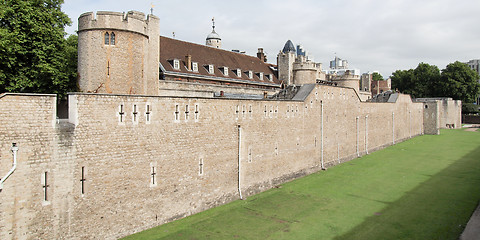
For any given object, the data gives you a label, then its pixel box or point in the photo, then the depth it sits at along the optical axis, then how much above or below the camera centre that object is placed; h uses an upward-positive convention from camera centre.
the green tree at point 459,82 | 77.12 +7.40
